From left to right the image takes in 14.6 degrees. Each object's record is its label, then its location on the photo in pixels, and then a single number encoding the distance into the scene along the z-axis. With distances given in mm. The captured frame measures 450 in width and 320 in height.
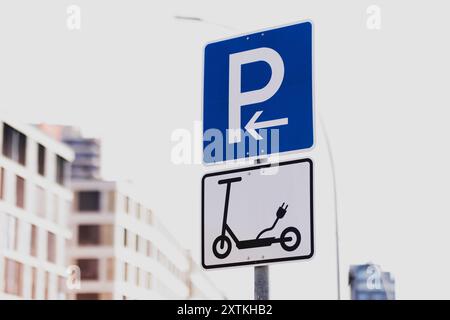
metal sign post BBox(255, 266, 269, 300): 8854
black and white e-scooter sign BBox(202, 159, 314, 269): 8810
